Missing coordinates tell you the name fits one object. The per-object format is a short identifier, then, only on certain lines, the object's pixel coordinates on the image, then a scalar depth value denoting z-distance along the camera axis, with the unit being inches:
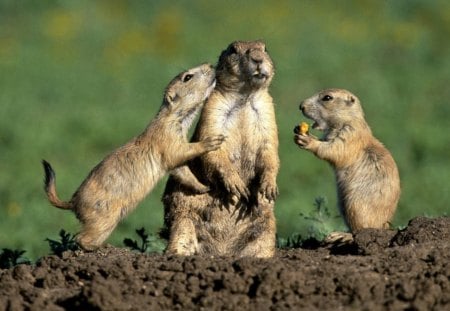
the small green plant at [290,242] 690.5
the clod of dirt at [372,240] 583.0
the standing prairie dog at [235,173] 622.5
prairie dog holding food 697.6
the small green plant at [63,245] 662.5
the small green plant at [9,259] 672.4
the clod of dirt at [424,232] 595.8
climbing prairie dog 637.9
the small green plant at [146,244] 683.4
